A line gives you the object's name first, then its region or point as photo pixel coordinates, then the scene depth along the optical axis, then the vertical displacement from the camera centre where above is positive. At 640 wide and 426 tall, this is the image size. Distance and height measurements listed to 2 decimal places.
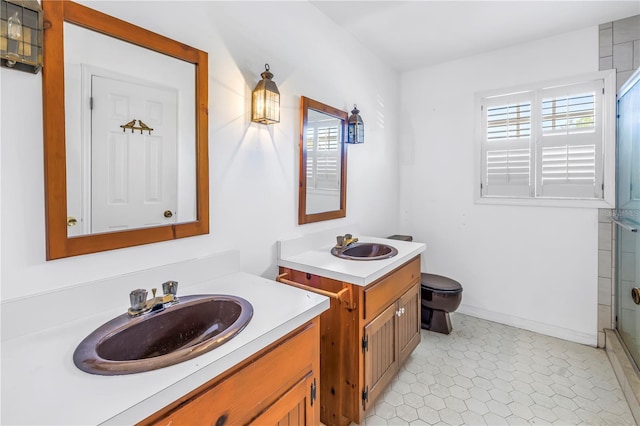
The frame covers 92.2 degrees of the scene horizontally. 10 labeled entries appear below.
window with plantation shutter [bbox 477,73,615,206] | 2.38 +0.56
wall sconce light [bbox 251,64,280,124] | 1.58 +0.56
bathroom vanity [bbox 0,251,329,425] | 0.64 -0.39
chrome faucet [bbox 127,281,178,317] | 1.02 -0.32
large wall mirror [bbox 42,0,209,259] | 0.99 +0.28
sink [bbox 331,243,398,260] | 1.99 -0.28
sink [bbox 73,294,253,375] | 0.76 -0.38
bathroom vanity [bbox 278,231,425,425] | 1.53 -0.61
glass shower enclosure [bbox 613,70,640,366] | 1.95 -0.06
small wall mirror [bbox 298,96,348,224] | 1.97 +0.32
